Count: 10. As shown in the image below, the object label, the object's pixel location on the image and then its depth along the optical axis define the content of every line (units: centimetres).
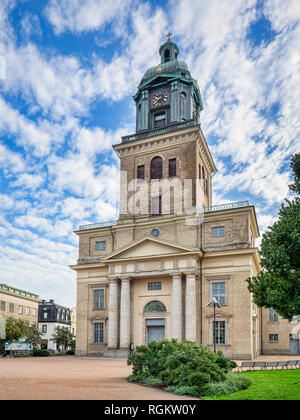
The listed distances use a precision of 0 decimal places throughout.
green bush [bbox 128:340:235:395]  1449
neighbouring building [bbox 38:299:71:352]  7784
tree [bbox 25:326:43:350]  5085
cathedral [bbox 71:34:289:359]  3484
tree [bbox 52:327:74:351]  5059
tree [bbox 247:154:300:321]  1950
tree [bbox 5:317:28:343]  4600
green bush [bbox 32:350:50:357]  4047
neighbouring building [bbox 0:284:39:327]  6288
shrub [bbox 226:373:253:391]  1451
